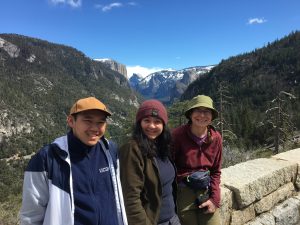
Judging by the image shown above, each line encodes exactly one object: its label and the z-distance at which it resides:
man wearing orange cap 1.27
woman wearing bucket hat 1.95
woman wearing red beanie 1.55
